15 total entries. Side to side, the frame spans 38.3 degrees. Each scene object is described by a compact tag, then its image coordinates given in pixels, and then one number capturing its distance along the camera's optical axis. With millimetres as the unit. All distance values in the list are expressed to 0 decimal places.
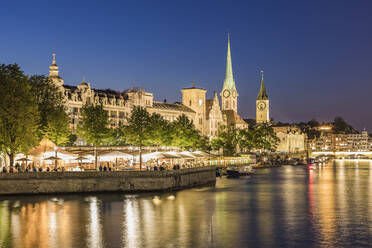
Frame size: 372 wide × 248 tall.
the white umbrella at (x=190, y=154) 98000
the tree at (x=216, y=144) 157000
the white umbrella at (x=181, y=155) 92438
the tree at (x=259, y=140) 187625
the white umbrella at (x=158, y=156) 85688
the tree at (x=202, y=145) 131675
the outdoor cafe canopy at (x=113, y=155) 77438
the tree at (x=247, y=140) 182000
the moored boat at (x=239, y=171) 113062
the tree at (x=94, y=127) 82000
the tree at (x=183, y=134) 116250
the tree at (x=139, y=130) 94500
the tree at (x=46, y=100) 80475
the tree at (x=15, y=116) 68812
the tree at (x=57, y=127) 78125
